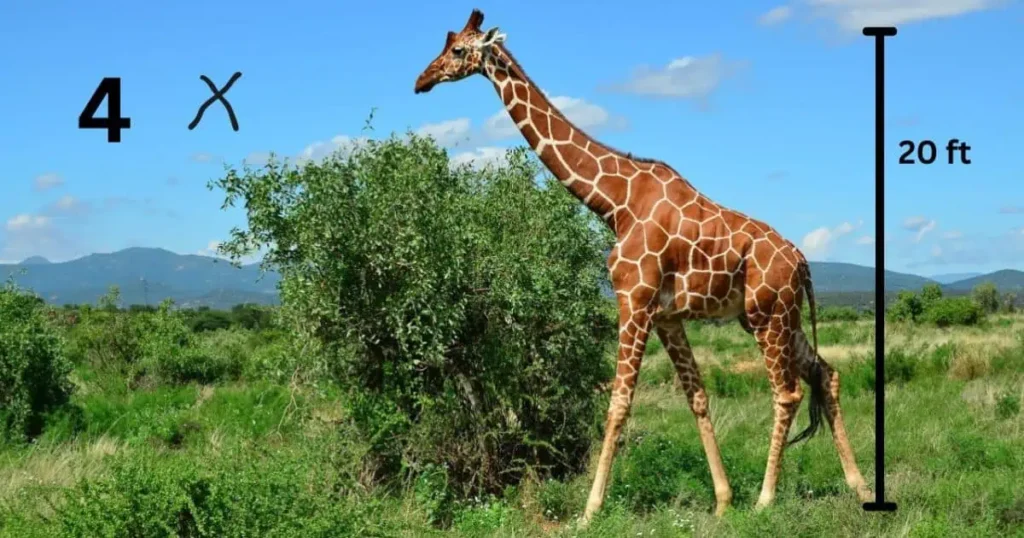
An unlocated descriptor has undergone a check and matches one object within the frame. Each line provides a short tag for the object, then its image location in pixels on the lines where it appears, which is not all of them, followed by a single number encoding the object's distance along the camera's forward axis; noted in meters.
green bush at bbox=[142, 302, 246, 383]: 22.41
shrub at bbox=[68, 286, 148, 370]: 22.72
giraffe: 9.12
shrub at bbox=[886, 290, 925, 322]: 44.12
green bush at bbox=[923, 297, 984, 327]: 40.19
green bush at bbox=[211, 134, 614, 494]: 10.40
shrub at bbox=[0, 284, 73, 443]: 14.48
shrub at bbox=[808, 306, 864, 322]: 52.03
